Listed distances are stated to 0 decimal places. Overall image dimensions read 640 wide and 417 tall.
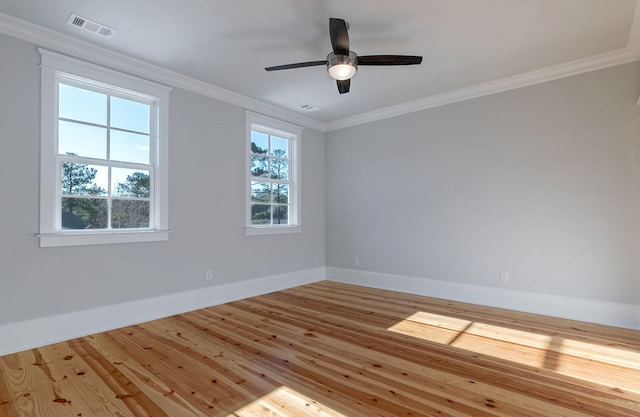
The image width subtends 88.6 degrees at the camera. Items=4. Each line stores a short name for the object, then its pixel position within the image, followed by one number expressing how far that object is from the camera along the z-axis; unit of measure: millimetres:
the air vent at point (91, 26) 2743
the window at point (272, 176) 4789
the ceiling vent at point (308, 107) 4887
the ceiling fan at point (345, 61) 2658
